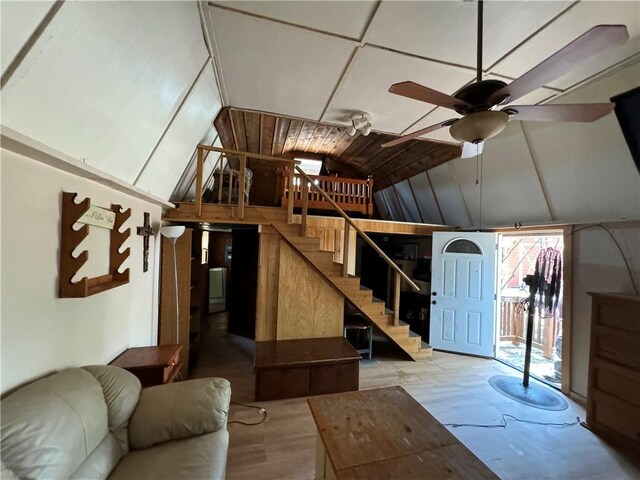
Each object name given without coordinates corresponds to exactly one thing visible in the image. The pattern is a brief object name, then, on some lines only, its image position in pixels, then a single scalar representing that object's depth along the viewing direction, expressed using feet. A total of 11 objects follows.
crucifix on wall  9.41
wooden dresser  7.70
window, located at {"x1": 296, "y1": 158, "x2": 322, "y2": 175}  21.51
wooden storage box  9.78
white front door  14.51
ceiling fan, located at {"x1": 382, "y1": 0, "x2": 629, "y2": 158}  4.31
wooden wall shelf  5.18
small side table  7.07
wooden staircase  12.59
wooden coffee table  4.54
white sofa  3.59
